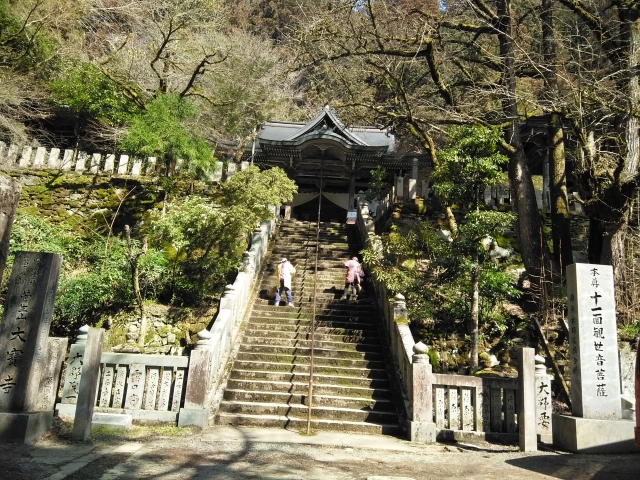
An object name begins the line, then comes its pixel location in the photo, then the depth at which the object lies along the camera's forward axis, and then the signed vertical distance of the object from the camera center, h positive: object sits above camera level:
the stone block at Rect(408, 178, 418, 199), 15.43 +5.17
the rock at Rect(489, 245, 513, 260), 12.21 +2.62
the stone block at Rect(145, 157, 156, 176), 15.79 +5.41
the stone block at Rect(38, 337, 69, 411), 6.01 -0.64
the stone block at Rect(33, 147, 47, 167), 15.95 +5.56
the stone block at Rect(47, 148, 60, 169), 15.97 +5.50
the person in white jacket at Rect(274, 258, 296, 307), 10.83 +1.35
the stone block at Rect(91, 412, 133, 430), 6.44 -1.28
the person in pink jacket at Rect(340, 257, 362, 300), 11.34 +1.54
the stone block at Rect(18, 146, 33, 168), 15.88 +5.50
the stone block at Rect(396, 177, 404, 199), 15.77 +5.30
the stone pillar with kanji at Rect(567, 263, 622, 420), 6.11 +0.21
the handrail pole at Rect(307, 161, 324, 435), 7.11 -0.82
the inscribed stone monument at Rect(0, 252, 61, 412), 5.49 -0.09
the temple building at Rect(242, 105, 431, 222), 18.97 +7.66
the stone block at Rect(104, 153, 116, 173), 15.95 +5.45
